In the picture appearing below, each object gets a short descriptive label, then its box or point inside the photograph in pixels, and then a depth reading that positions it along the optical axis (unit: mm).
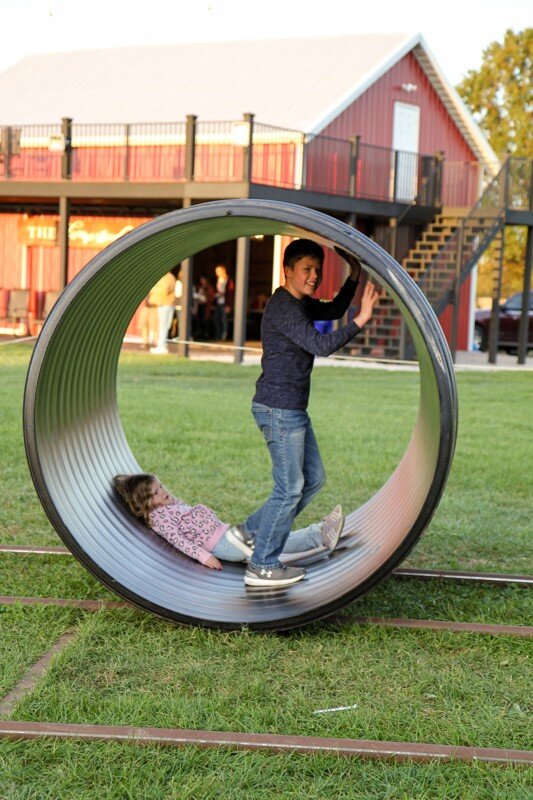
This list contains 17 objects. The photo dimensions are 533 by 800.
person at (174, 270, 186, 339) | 29750
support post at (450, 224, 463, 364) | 25594
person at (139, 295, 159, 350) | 27516
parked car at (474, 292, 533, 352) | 32938
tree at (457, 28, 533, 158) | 54312
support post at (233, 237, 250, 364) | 23453
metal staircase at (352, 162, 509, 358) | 25359
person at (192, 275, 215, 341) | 32375
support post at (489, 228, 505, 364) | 27203
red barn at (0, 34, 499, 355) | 25828
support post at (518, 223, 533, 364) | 27703
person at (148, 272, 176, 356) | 24328
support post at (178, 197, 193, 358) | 23859
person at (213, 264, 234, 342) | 29891
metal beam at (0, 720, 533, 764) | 4352
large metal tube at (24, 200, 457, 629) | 5332
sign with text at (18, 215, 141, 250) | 31203
